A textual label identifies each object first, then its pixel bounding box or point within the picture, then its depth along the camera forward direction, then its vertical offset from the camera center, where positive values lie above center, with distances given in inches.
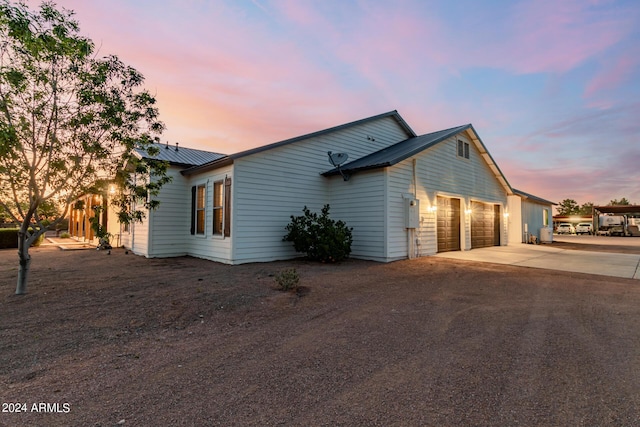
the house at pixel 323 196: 382.7 +38.9
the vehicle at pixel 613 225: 1261.6 +1.5
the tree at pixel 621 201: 2914.9 +236.6
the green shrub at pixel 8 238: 602.5 -35.0
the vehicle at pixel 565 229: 1344.7 -18.0
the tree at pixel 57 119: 194.5 +73.9
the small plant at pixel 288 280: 233.2 -44.6
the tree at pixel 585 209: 2691.9 +145.6
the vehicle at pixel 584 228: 1385.3 -13.3
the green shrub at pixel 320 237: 378.6 -17.8
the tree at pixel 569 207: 2785.4 +167.5
